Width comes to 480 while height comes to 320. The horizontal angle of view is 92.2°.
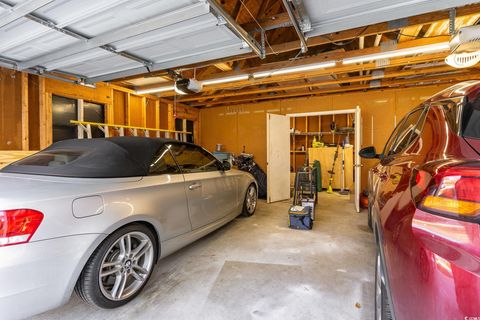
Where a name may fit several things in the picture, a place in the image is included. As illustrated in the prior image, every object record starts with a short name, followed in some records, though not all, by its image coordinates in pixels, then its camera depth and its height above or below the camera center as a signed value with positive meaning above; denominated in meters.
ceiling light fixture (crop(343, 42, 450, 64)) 3.04 +1.48
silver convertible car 1.33 -0.44
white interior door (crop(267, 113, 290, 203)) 5.55 +0.00
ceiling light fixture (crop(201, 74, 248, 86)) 4.33 +1.52
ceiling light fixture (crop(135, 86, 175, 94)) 5.02 +1.58
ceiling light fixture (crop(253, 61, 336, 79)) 3.73 +1.52
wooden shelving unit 7.39 +0.80
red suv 0.62 -0.21
